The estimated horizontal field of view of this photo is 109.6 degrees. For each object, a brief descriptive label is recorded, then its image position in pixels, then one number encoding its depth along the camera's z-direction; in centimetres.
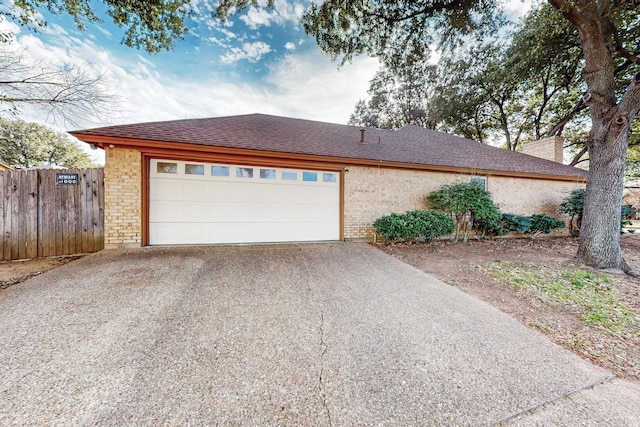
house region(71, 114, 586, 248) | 524
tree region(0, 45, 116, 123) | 474
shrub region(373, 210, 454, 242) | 648
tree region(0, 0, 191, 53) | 425
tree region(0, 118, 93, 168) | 2014
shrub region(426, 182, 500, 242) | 714
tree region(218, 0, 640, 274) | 479
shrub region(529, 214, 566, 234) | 855
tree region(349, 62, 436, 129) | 1780
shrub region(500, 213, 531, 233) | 817
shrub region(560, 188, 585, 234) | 907
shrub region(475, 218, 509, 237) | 771
